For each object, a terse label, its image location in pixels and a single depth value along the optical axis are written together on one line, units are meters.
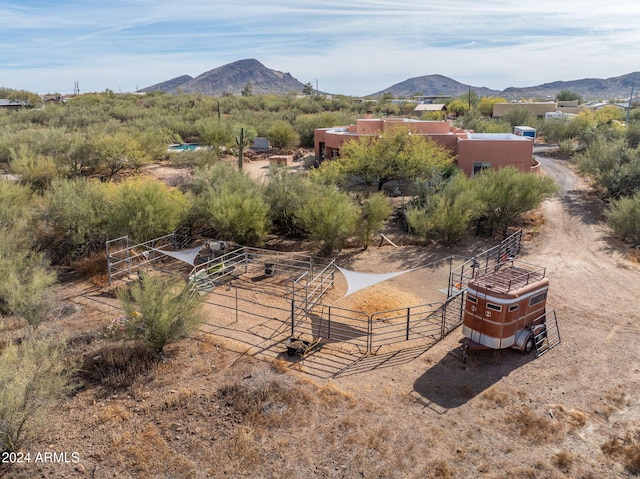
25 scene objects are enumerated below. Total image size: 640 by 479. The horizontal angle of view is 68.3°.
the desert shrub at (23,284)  13.89
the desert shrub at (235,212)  21.61
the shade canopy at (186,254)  18.31
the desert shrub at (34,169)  30.89
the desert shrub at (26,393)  9.30
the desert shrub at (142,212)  20.84
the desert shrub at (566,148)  51.11
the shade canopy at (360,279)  15.30
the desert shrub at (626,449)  9.34
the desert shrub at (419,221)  22.94
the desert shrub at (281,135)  54.06
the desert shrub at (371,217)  22.58
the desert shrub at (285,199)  24.52
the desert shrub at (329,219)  21.23
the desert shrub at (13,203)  21.05
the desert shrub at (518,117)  65.56
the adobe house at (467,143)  33.62
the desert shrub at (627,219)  23.31
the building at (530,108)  75.44
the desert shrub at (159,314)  12.70
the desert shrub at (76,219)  20.81
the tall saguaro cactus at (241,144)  33.63
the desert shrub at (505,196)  24.23
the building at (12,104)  78.34
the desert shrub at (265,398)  10.76
